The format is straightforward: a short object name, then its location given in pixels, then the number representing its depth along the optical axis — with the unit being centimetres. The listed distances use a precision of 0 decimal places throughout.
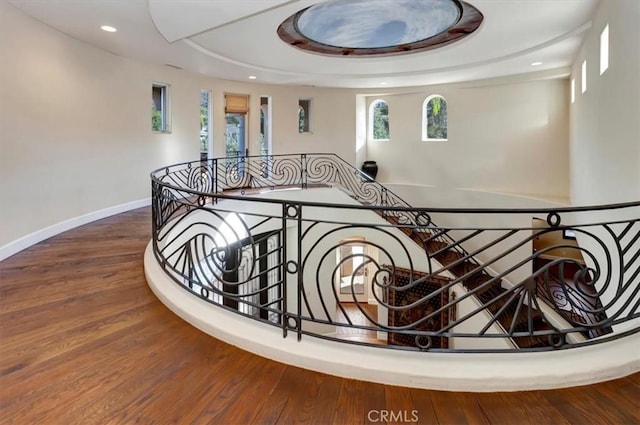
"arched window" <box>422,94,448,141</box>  1045
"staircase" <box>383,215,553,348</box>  662
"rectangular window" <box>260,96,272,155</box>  1036
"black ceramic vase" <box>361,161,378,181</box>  1130
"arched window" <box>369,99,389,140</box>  1139
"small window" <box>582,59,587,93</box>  563
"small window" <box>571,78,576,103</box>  714
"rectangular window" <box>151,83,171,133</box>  797
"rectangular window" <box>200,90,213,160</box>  923
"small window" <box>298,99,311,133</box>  1094
